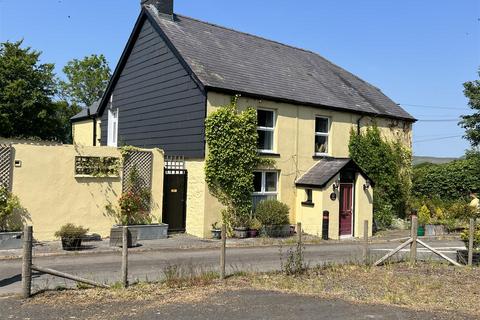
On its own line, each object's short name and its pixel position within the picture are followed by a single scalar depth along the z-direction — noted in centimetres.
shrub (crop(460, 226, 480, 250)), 1314
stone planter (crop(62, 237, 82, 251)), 1410
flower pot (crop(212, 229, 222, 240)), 1797
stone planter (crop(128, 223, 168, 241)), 1666
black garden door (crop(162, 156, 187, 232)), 1845
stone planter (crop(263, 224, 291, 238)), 1866
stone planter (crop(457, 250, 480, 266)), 1286
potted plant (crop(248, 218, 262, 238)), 1836
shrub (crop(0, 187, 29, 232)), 1420
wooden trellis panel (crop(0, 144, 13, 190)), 1459
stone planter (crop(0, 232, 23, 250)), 1394
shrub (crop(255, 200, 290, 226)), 1873
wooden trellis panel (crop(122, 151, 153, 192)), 1711
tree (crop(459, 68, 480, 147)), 3047
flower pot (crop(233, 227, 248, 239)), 1812
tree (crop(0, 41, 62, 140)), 3256
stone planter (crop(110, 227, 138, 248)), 1503
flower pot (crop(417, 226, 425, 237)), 2275
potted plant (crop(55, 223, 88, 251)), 1409
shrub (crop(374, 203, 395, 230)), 2334
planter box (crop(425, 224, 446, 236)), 2306
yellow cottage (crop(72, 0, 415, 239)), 1856
